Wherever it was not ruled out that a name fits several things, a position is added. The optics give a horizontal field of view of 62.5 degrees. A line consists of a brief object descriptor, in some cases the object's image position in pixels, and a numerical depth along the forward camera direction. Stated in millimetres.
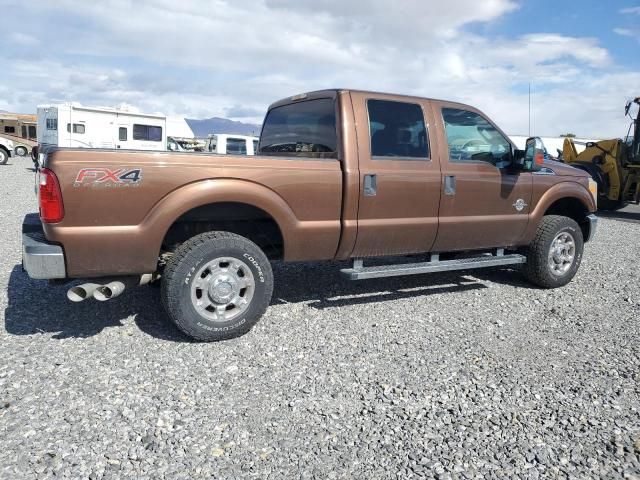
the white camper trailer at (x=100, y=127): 19859
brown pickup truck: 3598
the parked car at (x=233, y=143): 18312
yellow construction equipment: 13133
